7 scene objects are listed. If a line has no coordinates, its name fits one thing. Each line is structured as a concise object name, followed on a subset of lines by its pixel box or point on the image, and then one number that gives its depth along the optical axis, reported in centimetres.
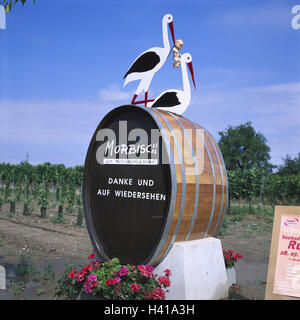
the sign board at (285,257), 377
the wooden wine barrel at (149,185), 410
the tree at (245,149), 5184
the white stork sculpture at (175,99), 500
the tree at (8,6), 506
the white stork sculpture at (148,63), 526
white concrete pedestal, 412
